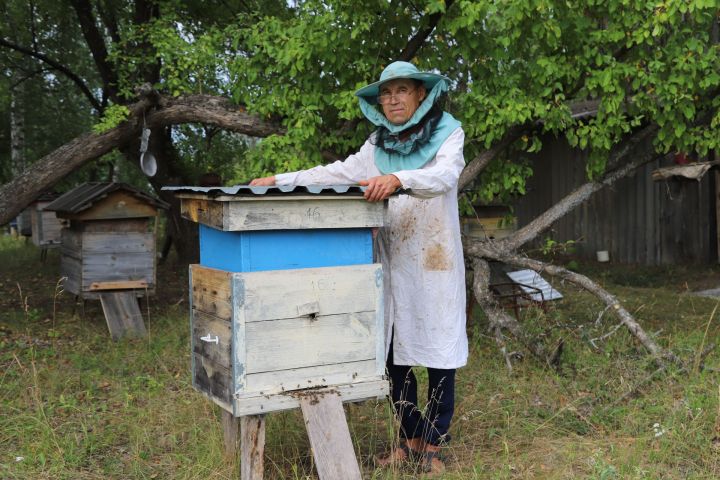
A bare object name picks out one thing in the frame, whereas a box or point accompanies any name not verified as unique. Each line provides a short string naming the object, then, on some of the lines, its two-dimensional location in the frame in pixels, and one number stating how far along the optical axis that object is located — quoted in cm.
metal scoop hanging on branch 748
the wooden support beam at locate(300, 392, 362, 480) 293
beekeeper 326
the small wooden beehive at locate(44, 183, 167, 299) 693
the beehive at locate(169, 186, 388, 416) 276
